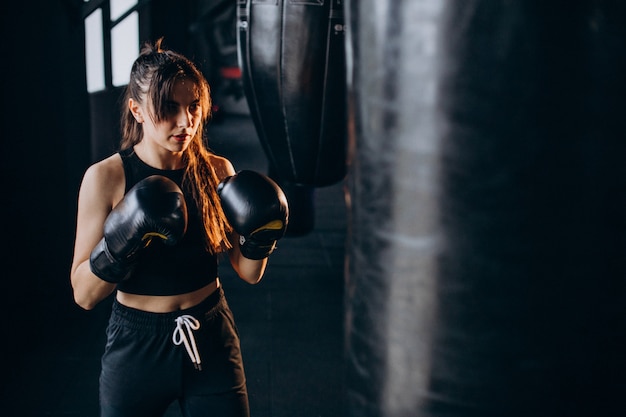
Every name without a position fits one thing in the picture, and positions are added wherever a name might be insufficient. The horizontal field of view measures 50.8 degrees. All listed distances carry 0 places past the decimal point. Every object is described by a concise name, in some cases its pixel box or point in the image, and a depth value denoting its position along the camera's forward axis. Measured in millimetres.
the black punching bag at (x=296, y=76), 2555
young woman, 1460
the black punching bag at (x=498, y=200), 821
